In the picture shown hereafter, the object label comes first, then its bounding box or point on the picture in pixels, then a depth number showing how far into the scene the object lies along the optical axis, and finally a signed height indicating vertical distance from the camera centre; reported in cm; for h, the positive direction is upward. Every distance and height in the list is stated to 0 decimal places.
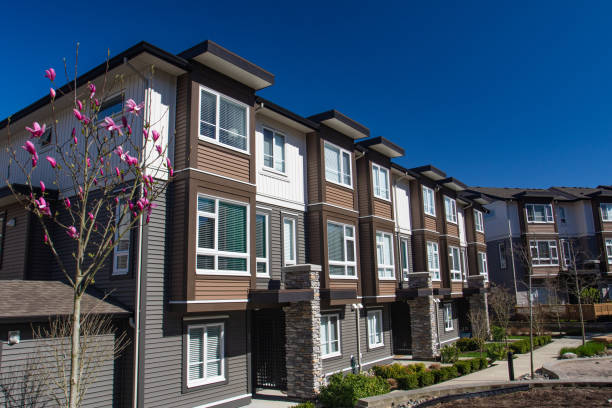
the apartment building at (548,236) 4044 +429
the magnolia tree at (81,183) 620 +262
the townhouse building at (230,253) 1147 +123
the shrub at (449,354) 2078 -295
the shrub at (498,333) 2758 -276
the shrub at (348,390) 1292 -282
